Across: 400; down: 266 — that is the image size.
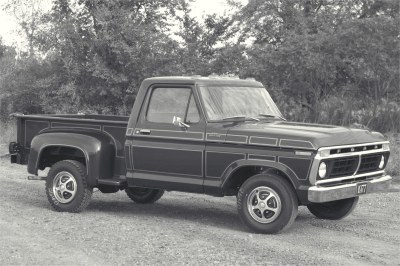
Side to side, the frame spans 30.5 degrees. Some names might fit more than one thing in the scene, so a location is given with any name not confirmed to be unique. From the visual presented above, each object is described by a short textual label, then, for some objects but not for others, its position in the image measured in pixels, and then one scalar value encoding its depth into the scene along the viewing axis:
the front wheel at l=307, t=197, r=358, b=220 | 9.49
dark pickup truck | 8.32
